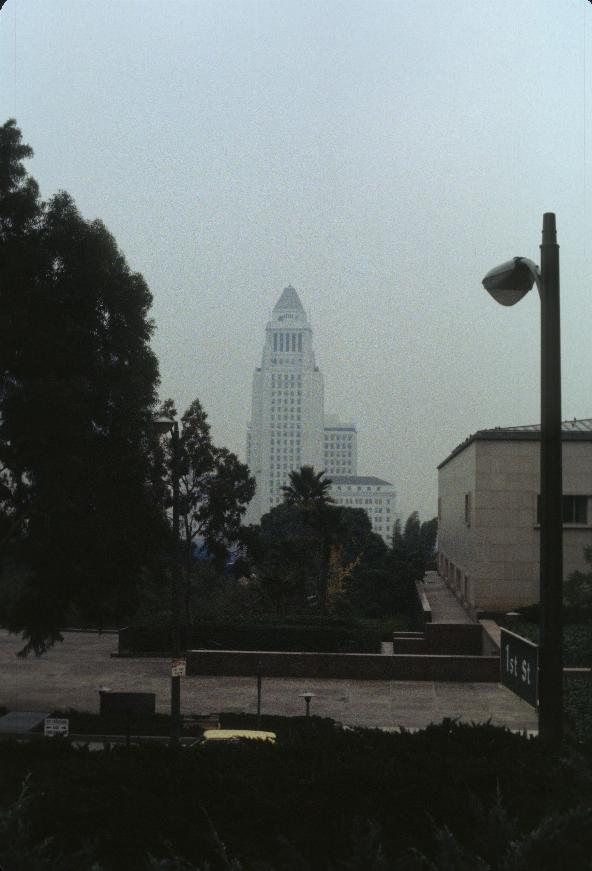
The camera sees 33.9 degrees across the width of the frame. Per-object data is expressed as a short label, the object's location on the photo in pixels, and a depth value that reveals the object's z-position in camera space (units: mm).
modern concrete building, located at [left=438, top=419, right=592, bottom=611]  37562
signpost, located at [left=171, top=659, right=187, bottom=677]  20031
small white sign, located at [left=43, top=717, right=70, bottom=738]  16777
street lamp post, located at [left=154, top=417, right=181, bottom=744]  18562
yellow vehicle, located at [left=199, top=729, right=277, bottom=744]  19109
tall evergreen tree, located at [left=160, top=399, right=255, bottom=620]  43000
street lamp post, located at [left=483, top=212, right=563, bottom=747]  6422
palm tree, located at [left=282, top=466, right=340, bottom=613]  54812
